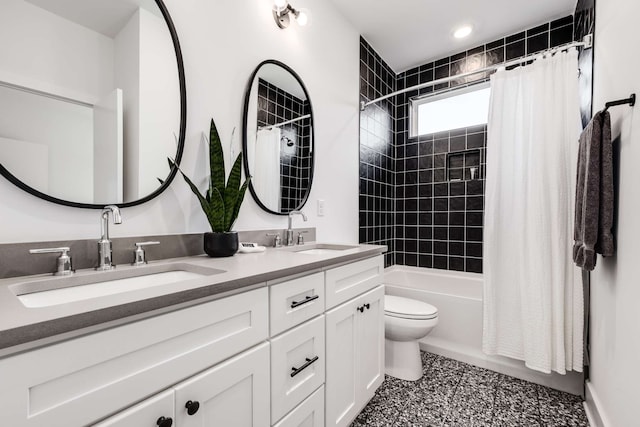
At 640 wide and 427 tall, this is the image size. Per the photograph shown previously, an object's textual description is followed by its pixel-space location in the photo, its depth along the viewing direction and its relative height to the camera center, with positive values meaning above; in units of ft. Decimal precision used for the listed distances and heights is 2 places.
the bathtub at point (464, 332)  6.00 -2.94
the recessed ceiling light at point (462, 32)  7.82 +4.91
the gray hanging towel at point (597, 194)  3.97 +0.25
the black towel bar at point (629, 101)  3.51 +1.36
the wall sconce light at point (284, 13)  5.53 +3.81
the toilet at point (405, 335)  5.97 -2.54
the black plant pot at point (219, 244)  3.95 -0.43
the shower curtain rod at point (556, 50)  5.59 +3.23
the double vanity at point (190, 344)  1.66 -1.03
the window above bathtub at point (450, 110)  8.73 +3.25
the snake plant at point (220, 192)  4.03 +0.30
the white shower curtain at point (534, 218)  5.57 -0.12
